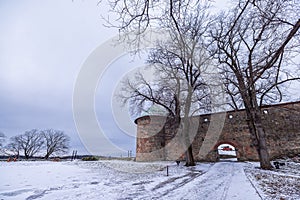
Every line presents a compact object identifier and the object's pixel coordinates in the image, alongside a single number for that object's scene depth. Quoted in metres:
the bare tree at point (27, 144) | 39.00
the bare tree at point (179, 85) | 12.04
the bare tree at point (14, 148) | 39.00
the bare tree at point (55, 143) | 39.66
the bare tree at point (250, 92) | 9.44
